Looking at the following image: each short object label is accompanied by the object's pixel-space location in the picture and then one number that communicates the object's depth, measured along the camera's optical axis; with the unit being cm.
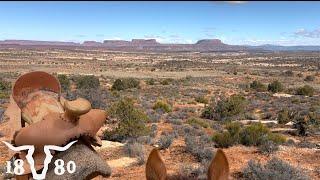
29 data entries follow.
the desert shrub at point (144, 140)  914
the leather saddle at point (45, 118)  206
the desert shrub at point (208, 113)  1534
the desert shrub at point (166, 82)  3202
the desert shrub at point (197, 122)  1262
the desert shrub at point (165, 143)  856
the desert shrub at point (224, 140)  877
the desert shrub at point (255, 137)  896
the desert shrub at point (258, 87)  2889
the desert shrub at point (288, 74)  4585
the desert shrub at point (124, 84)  2623
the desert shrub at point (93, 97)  1546
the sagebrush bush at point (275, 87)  2804
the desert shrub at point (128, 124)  977
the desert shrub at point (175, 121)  1281
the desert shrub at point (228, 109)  1527
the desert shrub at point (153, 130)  1021
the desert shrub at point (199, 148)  743
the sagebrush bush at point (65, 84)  2372
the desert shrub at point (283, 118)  1429
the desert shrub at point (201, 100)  2091
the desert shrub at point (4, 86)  2233
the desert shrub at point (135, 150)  767
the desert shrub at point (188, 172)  599
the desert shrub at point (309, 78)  3883
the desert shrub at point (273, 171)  591
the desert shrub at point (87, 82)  2542
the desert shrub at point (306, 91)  2590
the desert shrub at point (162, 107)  1630
